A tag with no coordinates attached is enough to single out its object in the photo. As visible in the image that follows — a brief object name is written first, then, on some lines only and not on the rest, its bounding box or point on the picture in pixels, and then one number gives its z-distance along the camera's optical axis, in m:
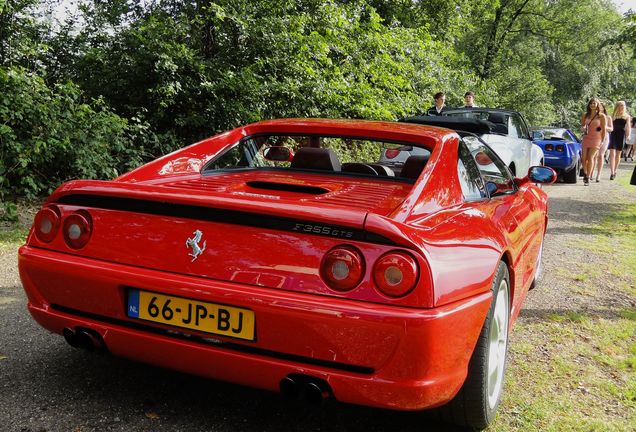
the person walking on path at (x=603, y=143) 12.31
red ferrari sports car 1.99
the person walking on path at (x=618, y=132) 13.27
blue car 13.04
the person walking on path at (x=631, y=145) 22.57
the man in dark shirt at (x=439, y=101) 11.10
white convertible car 9.15
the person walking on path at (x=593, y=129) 12.09
